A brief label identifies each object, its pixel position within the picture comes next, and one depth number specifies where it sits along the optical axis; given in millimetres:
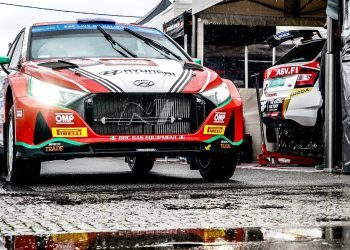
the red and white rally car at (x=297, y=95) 10727
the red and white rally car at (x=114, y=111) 7102
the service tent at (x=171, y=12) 18719
